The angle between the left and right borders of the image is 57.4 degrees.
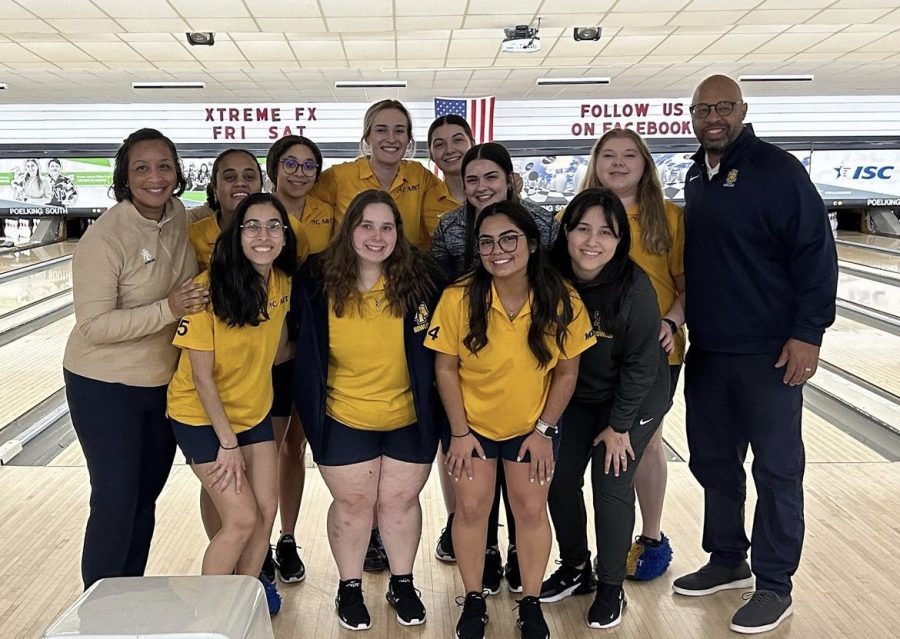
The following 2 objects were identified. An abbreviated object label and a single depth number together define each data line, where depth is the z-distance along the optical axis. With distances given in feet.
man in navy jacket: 7.06
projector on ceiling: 19.22
